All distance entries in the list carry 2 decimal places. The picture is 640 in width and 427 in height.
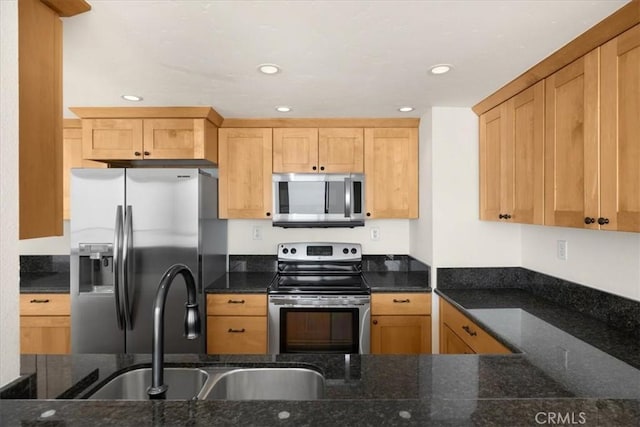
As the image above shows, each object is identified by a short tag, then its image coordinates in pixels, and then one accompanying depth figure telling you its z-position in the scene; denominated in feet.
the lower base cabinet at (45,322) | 8.20
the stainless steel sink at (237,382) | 3.70
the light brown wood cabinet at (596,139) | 4.20
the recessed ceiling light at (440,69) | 5.96
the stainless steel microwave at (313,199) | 9.20
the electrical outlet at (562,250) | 6.87
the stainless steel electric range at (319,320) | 8.16
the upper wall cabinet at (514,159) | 6.11
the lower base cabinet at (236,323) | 8.31
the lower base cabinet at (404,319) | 8.32
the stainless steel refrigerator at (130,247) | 7.73
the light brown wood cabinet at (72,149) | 9.25
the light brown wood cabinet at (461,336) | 5.59
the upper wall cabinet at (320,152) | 9.46
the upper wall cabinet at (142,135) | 8.48
